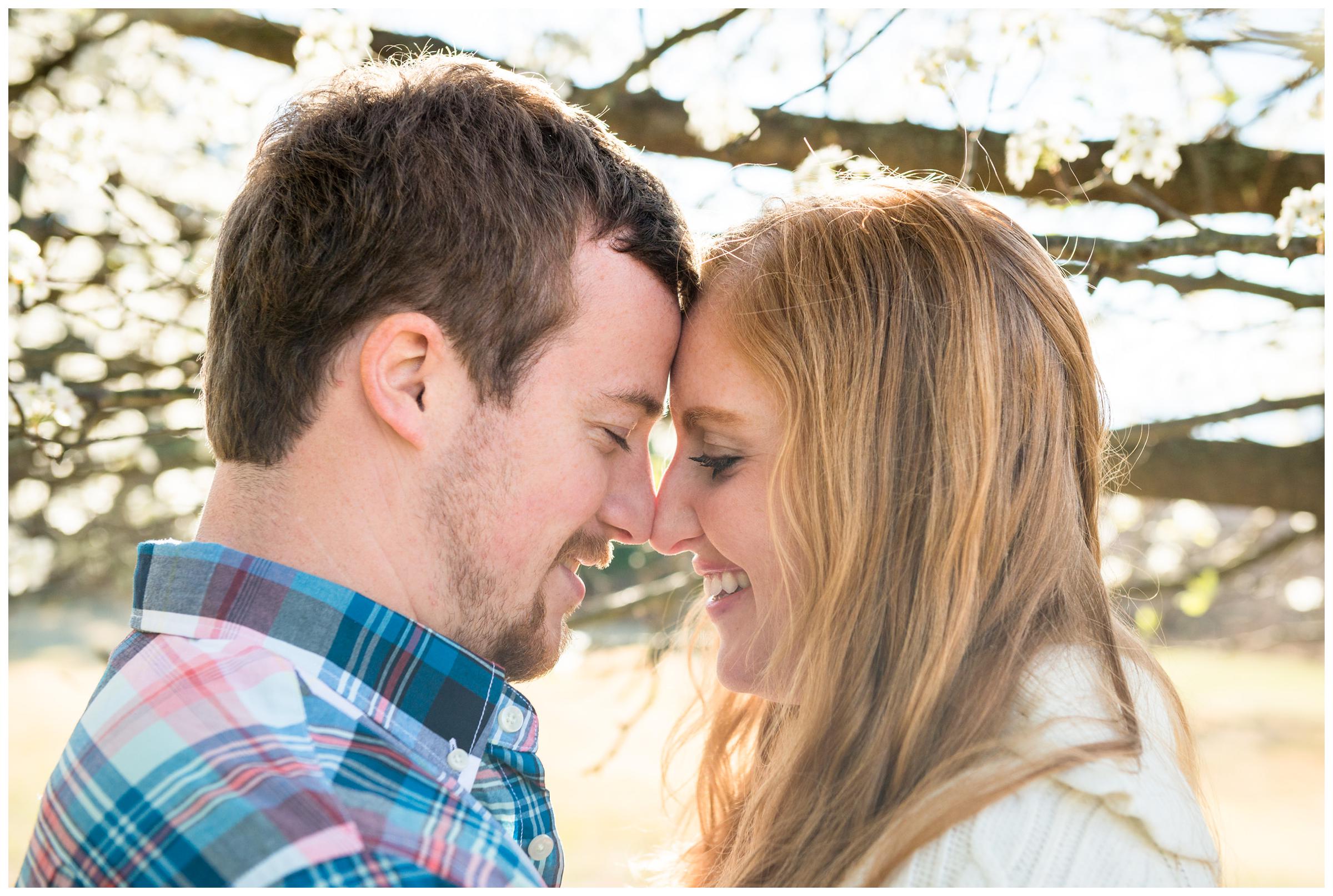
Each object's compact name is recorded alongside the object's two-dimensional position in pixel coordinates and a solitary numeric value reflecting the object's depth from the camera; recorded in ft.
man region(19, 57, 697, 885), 2.32
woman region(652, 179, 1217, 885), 2.37
